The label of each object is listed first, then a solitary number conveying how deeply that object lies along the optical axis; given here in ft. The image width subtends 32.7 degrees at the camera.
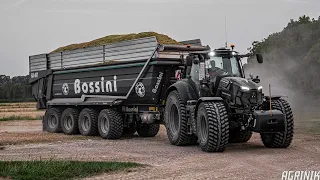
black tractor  46.60
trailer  47.93
